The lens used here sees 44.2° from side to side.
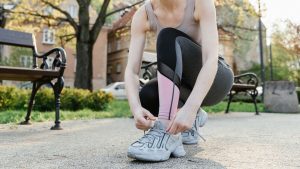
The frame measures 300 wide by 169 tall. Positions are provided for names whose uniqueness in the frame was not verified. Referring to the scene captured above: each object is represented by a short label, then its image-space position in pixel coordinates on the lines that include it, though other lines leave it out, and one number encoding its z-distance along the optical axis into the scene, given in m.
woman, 2.03
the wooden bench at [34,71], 3.69
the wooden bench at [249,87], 7.08
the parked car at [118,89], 27.28
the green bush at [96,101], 9.10
